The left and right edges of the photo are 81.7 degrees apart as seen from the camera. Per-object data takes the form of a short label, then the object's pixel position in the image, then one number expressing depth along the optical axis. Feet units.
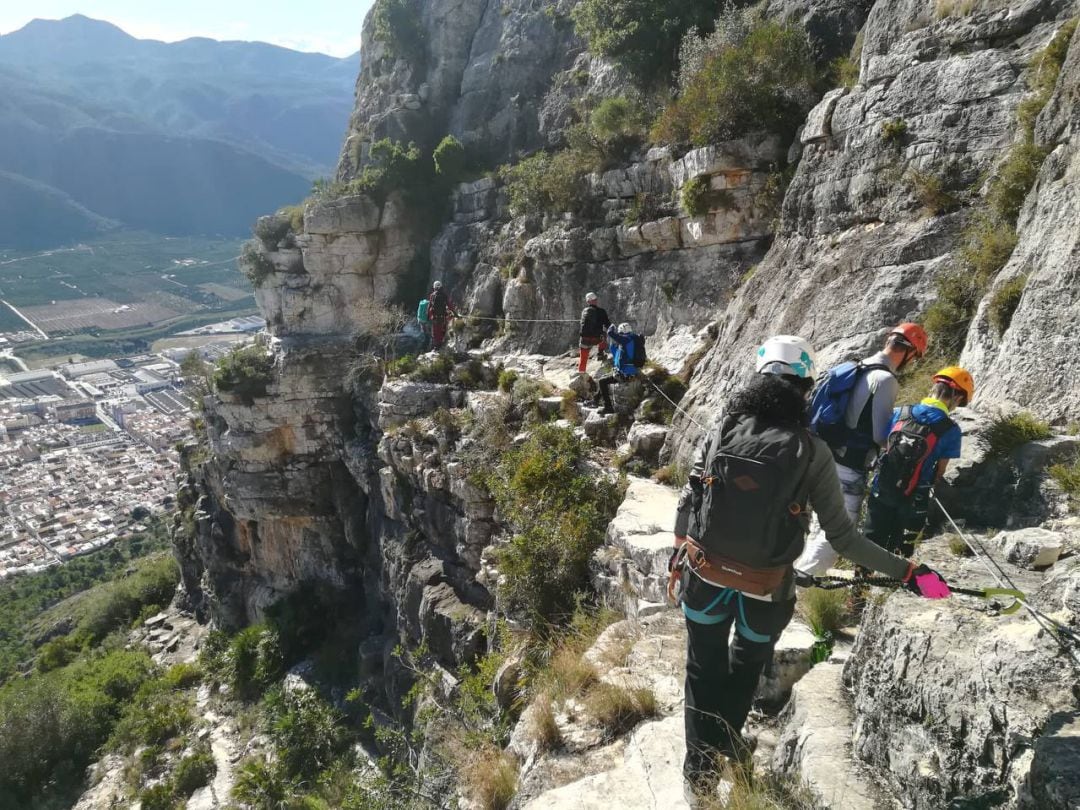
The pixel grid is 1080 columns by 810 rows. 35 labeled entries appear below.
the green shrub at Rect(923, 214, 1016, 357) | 21.66
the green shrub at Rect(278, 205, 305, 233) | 73.20
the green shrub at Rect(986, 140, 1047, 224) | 21.86
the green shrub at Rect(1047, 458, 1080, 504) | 13.98
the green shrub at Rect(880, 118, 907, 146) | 27.78
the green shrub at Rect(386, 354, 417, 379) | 57.06
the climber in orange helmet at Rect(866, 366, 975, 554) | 14.35
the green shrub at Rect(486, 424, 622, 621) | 27.20
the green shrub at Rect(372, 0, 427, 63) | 83.25
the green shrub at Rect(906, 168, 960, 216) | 25.49
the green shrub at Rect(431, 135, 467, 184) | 71.41
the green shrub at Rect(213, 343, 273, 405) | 69.21
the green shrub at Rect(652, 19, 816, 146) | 37.58
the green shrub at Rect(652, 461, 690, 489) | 28.60
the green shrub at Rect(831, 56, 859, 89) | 34.19
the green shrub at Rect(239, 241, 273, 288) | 73.31
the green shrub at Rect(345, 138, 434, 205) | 71.31
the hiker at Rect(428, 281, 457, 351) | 57.06
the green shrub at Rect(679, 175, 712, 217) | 39.55
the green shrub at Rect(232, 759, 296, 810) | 46.78
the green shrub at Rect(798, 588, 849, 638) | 14.62
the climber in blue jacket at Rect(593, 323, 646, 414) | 35.14
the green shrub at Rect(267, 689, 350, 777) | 52.44
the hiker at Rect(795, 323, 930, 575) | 15.23
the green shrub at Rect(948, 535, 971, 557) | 12.97
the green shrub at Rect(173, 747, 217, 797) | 55.72
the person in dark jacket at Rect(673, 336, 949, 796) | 10.08
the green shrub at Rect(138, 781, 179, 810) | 53.88
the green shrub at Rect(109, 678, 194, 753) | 65.05
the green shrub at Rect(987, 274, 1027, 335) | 19.02
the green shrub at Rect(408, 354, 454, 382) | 54.19
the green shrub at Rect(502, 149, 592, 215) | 52.75
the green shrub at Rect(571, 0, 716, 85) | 50.83
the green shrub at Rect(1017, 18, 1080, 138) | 22.72
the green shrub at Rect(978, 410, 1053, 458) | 15.88
